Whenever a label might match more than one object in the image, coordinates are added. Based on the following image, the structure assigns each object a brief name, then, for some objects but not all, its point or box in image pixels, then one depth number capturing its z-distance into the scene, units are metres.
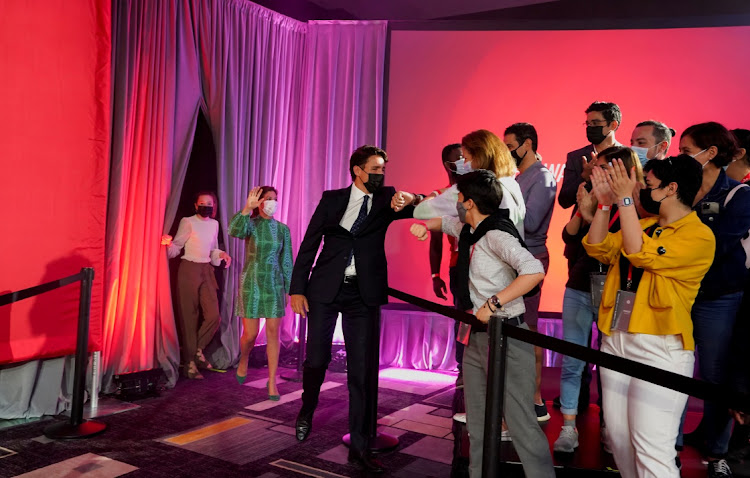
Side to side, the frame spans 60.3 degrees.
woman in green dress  4.98
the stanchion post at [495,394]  2.34
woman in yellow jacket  2.22
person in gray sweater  3.62
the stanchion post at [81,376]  3.85
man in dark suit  3.53
